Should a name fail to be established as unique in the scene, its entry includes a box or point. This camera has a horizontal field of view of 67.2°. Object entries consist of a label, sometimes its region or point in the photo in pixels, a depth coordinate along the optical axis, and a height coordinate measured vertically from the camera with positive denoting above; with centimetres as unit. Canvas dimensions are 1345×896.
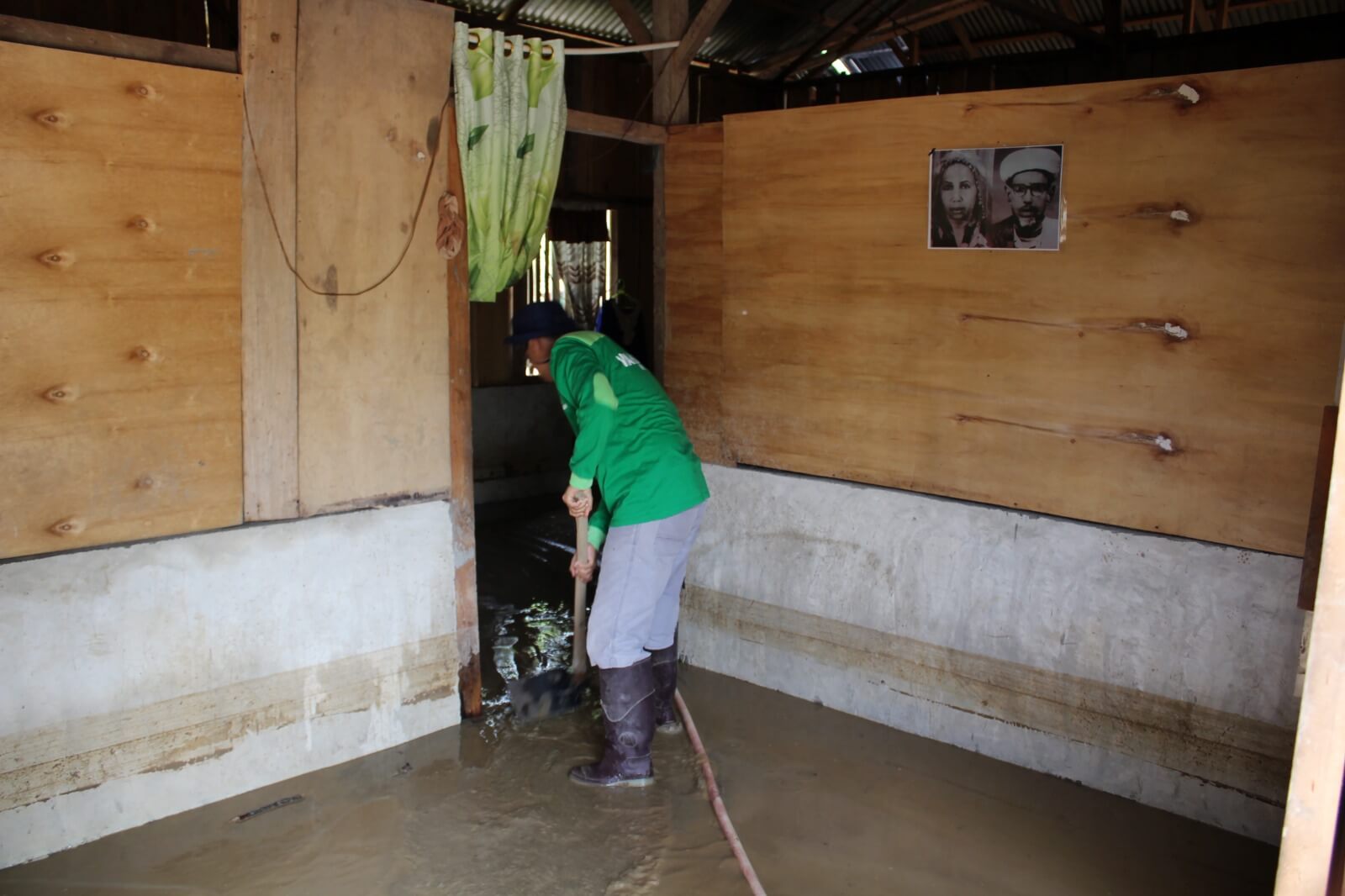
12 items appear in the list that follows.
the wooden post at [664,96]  490 +101
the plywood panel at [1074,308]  332 +2
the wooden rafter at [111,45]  304 +76
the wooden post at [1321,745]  183 -77
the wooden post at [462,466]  413 -70
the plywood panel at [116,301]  308 -4
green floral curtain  402 +63
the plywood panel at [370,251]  372 +16
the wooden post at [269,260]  352 +11
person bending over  373 -74
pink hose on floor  311 -174
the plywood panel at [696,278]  483 +12
